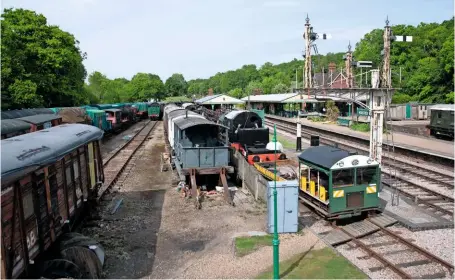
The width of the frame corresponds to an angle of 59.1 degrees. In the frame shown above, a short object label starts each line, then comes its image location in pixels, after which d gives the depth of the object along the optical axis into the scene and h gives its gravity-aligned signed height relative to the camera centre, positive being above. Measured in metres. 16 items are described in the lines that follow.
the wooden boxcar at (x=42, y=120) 23.44 -1.57
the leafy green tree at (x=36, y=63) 32.94 +2.98
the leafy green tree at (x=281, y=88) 92.06 +0.30
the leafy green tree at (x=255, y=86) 101.82 +1.13
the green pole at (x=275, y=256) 8.86 -3.69
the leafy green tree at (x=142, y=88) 125.31 +1.46
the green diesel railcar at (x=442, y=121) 30.25 -2.73
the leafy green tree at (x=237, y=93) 102.09 -0.68
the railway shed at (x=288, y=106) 53.58 -2.73
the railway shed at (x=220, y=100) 45.31 -1.05
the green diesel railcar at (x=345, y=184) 12.82 -3.12
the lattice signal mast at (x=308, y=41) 27.30 +3.29
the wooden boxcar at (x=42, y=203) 7.63 -2.52
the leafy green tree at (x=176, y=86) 162.82 +2.55
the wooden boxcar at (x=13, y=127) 19.48 -1.62
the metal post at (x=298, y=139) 27.22 -3.40
